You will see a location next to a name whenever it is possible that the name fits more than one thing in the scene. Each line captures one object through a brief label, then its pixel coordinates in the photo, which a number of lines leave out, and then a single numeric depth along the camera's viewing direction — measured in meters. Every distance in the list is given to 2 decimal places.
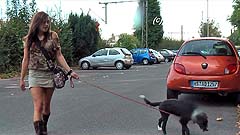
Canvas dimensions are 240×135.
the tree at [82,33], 24.43
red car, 6.93
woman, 4.65
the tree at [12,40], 17.71
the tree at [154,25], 49.71
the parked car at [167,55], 36.39
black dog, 4.61
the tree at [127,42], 35.21
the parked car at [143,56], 29.41
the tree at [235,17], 33.21
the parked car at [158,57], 31.48
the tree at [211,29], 67.80
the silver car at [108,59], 22.35
